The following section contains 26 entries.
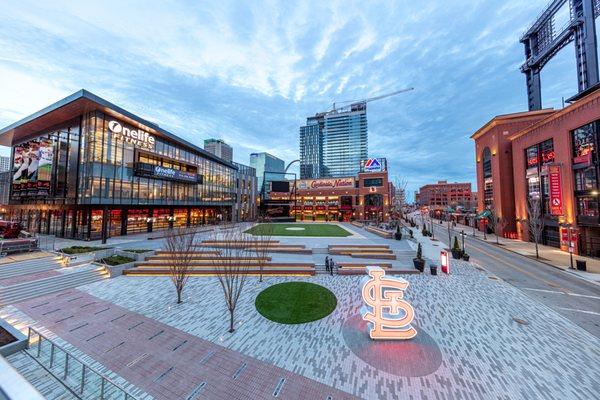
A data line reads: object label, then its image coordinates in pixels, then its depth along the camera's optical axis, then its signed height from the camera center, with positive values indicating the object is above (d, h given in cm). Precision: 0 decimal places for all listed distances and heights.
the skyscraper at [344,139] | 16550 +5217
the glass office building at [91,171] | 3030 +580
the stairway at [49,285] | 1413 -513
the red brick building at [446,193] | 14762 +1051
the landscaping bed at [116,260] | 1958 -439
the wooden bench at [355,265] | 2044 -508
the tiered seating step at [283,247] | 2552 -432
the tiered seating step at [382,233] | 3469 -380
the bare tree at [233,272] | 1117 -442
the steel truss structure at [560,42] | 3644 +3111
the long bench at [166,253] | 2102 -409
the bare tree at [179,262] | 1421 -340
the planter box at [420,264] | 2003 -480
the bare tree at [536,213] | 3080 -63
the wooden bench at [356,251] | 2491 -460
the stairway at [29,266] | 1712 -450
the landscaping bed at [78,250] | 2179 -390
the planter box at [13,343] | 883 -528
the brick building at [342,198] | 6975 +370
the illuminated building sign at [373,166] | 7000 +1324
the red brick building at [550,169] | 2686 +586
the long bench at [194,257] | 2072 -444
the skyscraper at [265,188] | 7979 +760
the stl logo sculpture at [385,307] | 1048 -453
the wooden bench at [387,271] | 1944 -530
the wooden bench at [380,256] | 2338 -476
